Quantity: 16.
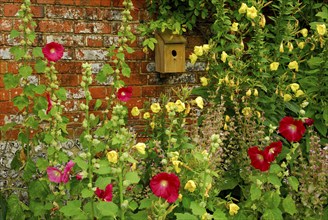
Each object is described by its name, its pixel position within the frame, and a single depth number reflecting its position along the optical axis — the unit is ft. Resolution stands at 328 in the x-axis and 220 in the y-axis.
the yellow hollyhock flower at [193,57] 10.48
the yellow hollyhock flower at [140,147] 6.28
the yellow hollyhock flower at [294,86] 9.97
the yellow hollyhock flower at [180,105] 7.42
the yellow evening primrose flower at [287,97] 10.05
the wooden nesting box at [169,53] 11.98
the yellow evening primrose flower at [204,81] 10.47
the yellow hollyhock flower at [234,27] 10.59
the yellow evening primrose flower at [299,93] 10.05
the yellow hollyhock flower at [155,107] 8.62
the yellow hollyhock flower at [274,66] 10.23
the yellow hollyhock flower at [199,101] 8.04
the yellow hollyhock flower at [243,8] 10.34
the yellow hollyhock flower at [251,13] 10.06
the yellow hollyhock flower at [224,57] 10.30
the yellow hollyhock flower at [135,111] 9.02
